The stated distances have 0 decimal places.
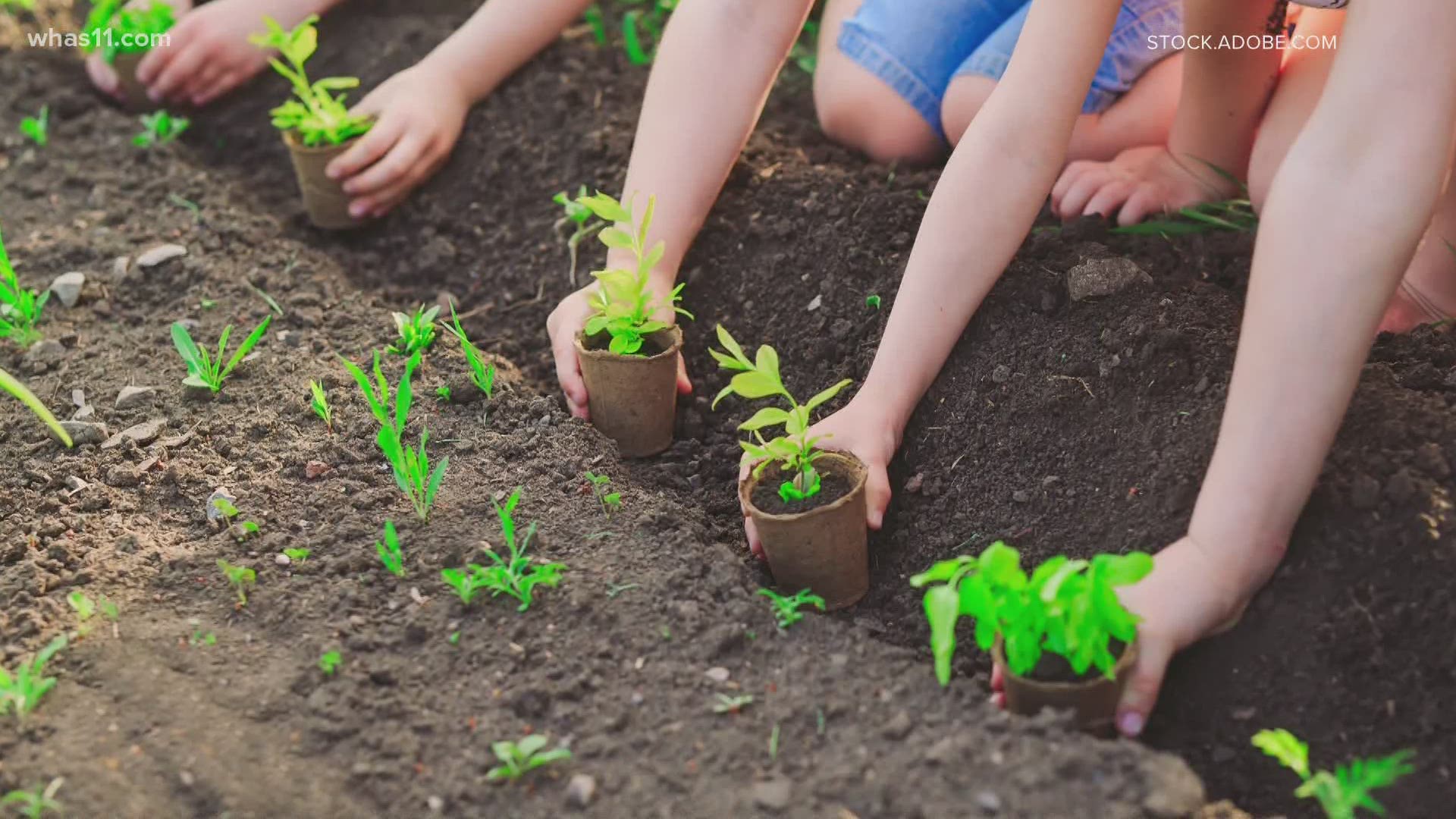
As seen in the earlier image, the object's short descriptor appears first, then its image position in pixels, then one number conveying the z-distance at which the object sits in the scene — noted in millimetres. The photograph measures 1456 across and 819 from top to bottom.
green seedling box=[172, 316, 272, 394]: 2205
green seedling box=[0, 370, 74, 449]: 1830
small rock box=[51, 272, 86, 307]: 2531
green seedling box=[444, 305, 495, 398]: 2162
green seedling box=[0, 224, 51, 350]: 2400
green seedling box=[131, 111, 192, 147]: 3043
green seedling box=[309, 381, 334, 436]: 2119
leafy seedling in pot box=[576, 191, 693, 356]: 1946
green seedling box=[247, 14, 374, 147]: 2635
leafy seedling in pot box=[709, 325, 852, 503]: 1711
